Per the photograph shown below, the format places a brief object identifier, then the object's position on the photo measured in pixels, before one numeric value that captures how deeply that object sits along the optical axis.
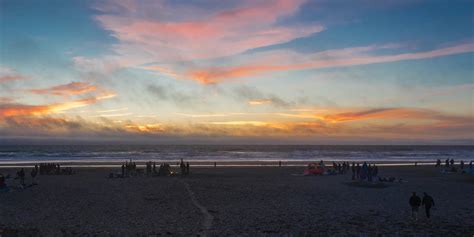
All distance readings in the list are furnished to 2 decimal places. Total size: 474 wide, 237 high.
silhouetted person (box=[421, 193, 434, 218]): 19.77
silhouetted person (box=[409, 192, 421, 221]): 19.23
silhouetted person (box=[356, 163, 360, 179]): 39.65
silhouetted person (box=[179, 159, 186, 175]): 42.58
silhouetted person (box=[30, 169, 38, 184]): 36.96
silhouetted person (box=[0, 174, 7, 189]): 29.86
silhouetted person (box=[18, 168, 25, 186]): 33.66
